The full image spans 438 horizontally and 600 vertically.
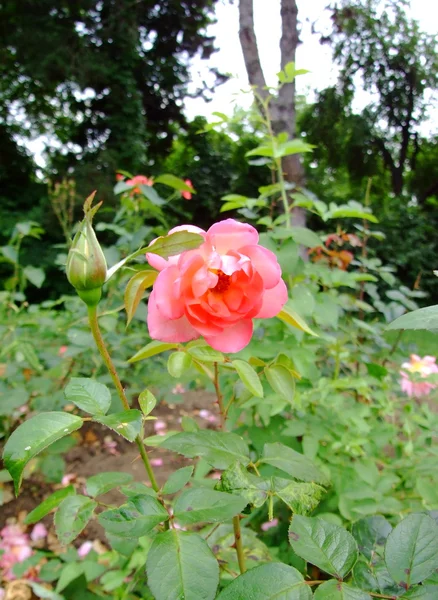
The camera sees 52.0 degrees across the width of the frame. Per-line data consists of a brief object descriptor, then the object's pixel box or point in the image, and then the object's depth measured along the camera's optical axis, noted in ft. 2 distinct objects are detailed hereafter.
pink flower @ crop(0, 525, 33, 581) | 3.73
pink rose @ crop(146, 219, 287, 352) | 1.30
